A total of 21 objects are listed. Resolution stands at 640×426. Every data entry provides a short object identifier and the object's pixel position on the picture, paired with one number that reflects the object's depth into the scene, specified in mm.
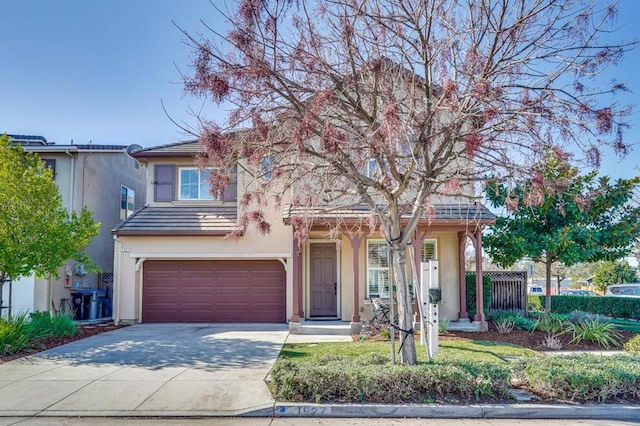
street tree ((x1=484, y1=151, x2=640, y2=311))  12781
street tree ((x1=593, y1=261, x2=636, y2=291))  24750
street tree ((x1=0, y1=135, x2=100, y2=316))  10195
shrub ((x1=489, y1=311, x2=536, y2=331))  12334
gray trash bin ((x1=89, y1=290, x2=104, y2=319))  15627
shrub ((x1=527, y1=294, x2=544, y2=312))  19233
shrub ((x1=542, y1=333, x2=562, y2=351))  10133
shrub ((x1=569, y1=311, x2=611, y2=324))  12805
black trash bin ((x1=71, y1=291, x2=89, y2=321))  15258
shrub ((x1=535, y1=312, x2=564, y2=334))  11699
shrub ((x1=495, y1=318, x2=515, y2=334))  11992
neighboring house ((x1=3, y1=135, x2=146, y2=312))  14766
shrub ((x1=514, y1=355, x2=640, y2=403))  6207
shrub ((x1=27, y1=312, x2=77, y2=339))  10602
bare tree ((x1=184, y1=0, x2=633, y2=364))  6543
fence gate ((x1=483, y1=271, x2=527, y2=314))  14562
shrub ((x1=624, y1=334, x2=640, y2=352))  9609
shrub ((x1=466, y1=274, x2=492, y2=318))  14055
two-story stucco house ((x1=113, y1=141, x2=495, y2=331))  13914
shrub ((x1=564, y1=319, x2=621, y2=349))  10512
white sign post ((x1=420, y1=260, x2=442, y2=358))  8016
